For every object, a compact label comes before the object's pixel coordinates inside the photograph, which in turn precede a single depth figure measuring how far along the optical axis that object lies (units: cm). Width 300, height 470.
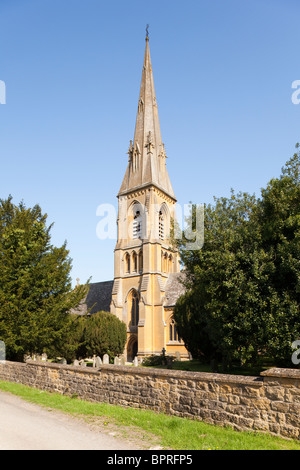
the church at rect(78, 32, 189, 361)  3625
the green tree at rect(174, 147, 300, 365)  1099
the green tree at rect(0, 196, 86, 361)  1498
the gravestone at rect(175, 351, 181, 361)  3122
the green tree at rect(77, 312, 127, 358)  2938
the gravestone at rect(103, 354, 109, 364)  2594
